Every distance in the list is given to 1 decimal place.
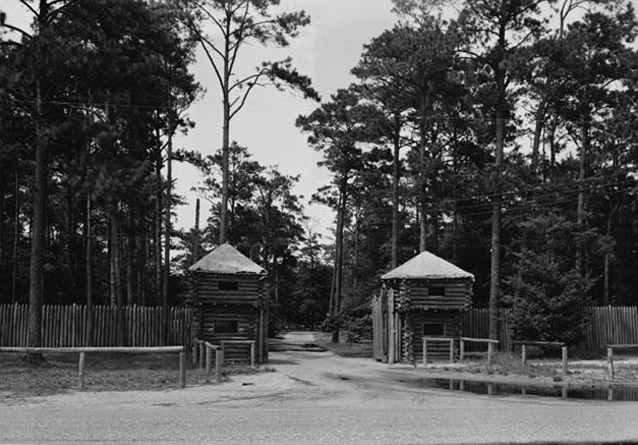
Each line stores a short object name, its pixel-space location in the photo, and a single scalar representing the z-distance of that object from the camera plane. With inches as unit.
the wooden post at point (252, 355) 1078.2
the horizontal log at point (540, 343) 1103.6
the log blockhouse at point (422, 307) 1228.7
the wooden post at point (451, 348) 1186.6
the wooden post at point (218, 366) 815.7
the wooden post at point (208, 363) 846.5
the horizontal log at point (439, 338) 1186.0
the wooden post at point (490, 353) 1050.6
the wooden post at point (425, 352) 1145.0
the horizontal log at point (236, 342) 1117.4
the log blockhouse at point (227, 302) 1157.7
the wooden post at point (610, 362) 895.7
